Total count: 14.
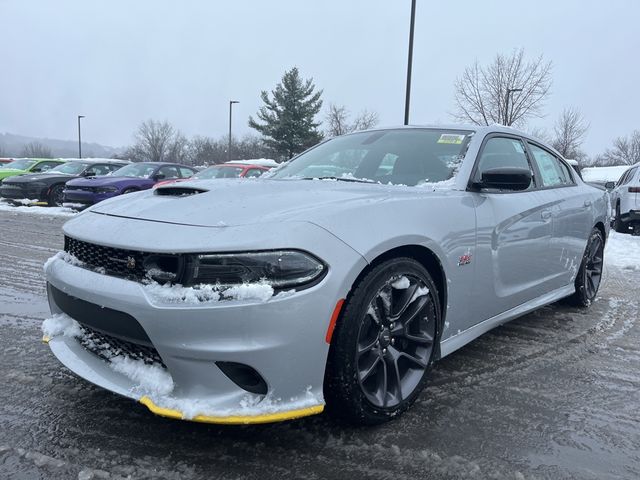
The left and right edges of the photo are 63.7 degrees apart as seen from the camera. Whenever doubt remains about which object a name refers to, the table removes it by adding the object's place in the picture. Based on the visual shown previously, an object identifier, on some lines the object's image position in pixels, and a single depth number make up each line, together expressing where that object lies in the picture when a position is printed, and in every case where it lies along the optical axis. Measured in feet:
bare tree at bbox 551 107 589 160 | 98.27
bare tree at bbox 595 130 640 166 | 196.47
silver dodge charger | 6.32
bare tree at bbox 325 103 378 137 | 148.66
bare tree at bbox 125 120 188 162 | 232.92
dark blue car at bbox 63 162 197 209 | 37.60
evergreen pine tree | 130.41
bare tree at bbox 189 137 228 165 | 199.65
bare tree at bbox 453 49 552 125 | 69.21
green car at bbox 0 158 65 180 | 58.44
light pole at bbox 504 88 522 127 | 64.34
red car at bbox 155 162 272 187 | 37.50
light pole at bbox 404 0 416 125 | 45.16
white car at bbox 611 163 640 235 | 33.47
